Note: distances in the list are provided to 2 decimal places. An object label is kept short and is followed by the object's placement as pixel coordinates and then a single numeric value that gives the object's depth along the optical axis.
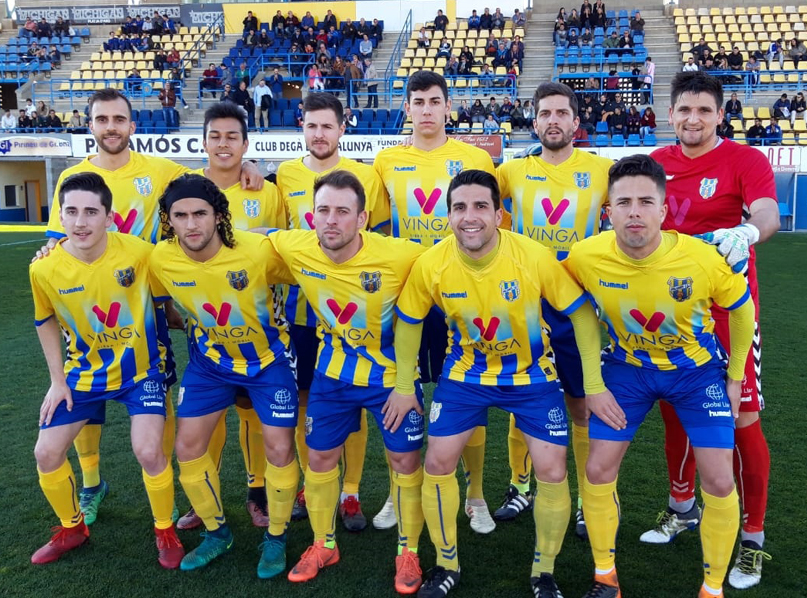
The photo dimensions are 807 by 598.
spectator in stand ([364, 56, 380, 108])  22.29
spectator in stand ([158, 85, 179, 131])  21.64
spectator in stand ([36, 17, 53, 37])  29.89
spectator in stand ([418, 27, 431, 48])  25.70
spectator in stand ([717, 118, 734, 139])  18.79
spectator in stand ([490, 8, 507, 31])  26.62
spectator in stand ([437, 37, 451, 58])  24.78
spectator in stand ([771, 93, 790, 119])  20.39
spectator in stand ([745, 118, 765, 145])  19.44
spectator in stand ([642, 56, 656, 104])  21.47
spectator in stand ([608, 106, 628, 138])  19.55
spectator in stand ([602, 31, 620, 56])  23.33
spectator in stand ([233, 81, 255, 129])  21.23
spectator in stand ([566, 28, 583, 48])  24.09
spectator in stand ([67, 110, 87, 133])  22.08
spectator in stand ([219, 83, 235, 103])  21.47
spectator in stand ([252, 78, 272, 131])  20.98
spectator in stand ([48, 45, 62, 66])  28.42
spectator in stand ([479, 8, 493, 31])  26.48
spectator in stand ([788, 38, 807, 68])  22.84
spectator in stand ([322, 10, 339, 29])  27.16
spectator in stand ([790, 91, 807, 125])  20.19
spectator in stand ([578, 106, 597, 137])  19.75
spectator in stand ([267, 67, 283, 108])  22.14
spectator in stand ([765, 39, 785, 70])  22.84
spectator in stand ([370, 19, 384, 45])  26.67
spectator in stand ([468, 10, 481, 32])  26.72
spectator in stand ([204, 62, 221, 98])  23.52
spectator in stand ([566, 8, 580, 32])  25.45
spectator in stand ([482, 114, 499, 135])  20.05
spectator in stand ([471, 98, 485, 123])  20.20
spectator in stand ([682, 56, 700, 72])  21.66
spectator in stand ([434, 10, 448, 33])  26.72
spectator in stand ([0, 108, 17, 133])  23.33
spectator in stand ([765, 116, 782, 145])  19.45
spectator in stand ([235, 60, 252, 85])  23.00
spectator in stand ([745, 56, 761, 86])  22.35
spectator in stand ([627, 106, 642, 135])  19.56
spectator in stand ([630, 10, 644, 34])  24.62
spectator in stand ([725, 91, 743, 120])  20.28
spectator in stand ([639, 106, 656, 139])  19.45
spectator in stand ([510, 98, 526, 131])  20.16
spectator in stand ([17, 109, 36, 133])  22.89
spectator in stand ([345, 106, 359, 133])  19.73
